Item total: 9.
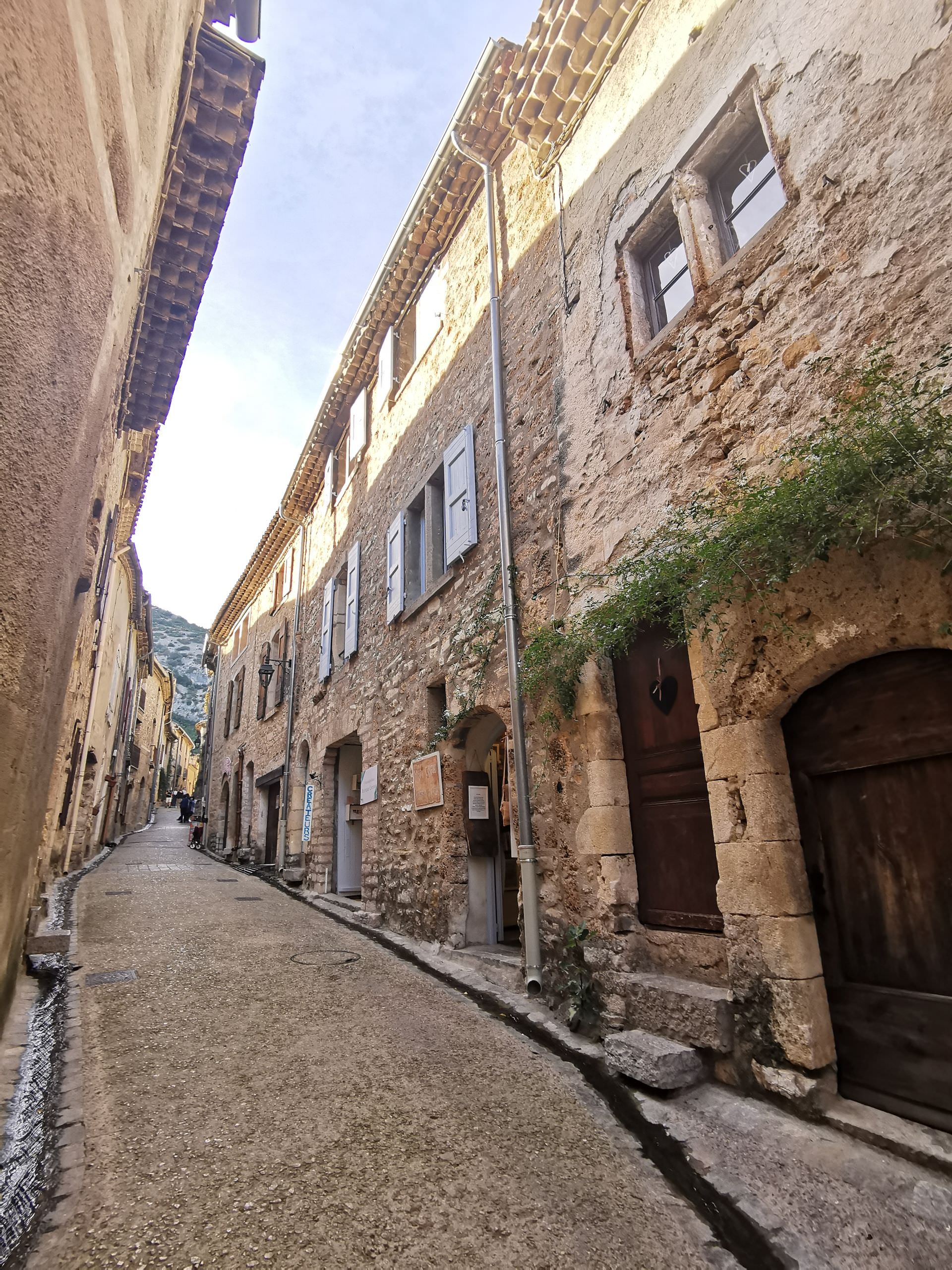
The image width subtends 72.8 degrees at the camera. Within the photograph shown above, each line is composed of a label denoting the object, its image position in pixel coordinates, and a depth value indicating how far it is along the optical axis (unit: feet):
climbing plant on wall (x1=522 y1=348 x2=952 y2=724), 7.66
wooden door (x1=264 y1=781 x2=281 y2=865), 41.22
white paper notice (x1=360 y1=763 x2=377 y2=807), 24.59
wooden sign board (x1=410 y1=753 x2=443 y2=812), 19.34
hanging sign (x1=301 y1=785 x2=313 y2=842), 32.89
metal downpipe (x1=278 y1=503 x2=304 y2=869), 35.22
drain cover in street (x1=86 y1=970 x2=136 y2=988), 13.48
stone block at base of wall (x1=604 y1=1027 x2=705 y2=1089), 9.37
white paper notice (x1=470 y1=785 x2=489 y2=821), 18.93
